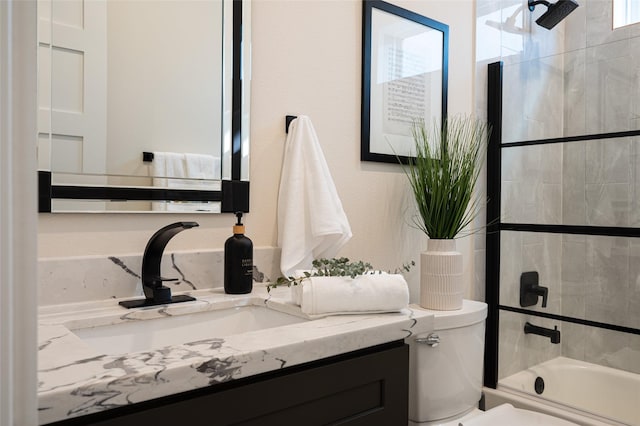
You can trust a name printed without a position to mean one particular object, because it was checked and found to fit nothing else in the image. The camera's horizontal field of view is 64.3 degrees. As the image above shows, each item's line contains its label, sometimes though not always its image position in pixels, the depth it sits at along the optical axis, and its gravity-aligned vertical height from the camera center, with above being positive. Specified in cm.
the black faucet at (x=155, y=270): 115 -16
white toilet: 138 -49
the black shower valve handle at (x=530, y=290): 195 -33
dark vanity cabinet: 74 -33
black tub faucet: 192 -49
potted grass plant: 152 -2
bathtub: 174 -69
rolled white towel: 110 -20
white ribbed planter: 152 -23
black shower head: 204 +79
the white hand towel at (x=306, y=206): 142 -1
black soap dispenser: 127 -16
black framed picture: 172 +45
